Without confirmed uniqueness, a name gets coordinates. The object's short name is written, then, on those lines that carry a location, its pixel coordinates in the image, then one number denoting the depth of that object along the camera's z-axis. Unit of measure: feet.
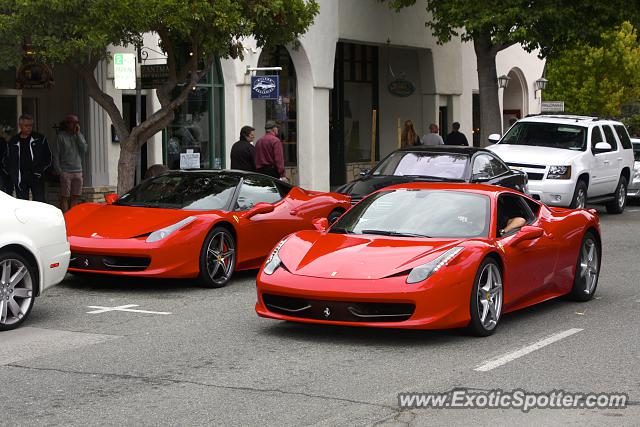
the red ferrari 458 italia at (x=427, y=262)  29.25
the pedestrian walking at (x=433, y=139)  83.97
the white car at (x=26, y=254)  32.12
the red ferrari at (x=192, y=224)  39.19
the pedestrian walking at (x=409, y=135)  89.71
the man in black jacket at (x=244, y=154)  62.44
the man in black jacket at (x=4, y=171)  57.16
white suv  68.44
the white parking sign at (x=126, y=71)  54.13
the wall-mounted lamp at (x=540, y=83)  132.16
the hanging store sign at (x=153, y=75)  63.77
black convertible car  55.93
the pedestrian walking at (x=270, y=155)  62.44
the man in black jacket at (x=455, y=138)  90.17
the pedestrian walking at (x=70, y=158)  62.85
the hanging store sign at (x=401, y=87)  107.04
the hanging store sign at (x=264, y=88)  77.97
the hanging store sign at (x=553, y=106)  122.62
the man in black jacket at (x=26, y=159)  55.52
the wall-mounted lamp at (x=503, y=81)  121.29
